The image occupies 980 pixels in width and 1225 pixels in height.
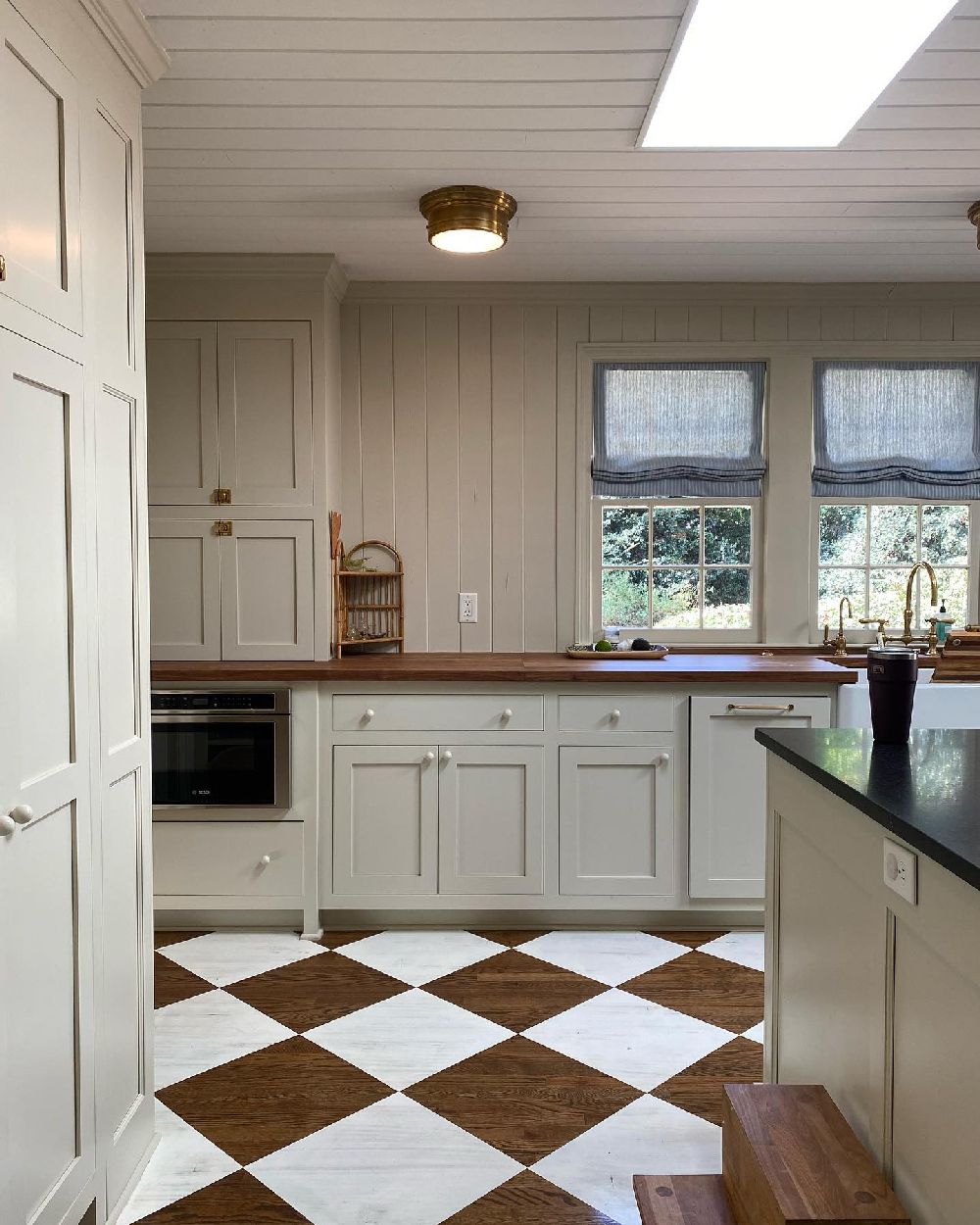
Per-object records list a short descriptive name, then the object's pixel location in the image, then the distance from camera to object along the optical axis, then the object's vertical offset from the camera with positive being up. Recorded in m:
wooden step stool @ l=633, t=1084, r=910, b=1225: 1.32 -0.85
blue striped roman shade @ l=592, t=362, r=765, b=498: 4.04 +0.66
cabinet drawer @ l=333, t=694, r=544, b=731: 3.46 -0.46
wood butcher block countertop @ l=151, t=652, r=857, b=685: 3.38 -0.31
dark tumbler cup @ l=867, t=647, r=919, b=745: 2.00 -0.23
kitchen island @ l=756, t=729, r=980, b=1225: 1.28 -0.58
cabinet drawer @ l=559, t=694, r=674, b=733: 3.46 -0.46
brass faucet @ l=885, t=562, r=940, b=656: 3.83 -0.16
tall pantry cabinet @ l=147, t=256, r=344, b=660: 3.62 +0.44
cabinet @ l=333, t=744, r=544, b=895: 3.46 -0.85
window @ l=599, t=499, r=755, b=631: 4.13 +0.07
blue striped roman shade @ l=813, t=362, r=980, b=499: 4.03 +0.65
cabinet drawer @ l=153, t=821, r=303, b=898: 3.43 -0.96
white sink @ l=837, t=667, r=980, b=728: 3.51 -0.44
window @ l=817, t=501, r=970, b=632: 4.11 +0.12
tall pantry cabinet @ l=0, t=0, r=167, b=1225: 1.54 -0.06
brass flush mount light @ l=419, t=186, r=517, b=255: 2.89 +1.10
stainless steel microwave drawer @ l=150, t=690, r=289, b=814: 3.40 -0.58
